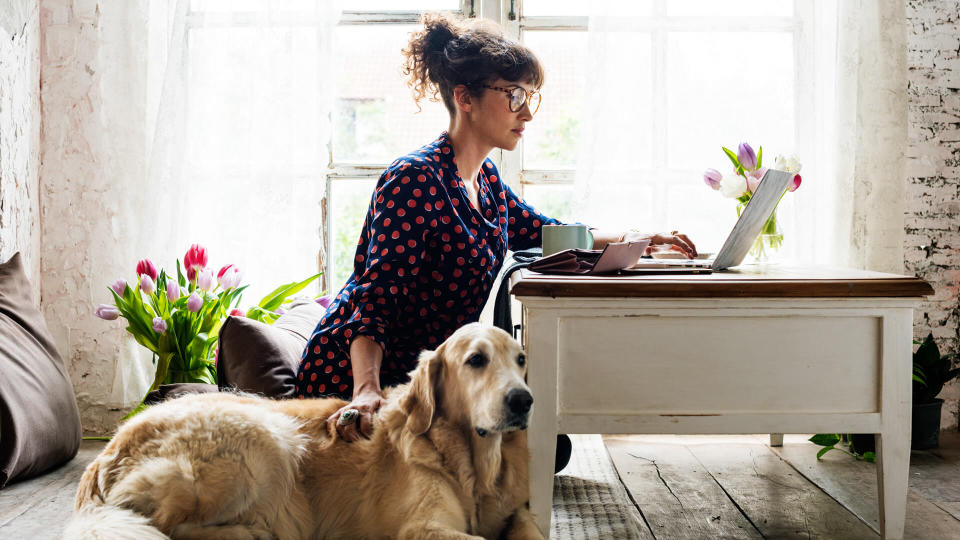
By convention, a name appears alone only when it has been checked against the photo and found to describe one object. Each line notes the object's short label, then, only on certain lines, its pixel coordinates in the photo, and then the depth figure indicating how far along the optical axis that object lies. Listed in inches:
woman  74.1
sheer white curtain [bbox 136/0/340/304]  127.6
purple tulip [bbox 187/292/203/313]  106.3
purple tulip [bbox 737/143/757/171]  102.5
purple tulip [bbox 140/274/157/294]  108.2
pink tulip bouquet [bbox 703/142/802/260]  101.6
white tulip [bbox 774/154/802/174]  100.5
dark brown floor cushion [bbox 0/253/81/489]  95.1
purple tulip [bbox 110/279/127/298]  110.8
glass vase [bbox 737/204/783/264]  103.0
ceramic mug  83.1
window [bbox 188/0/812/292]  127.8
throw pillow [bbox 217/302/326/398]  82.4
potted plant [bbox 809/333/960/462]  112.8
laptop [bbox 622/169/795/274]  73.5
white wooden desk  63.8
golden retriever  55.0
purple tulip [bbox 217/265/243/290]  113.7
